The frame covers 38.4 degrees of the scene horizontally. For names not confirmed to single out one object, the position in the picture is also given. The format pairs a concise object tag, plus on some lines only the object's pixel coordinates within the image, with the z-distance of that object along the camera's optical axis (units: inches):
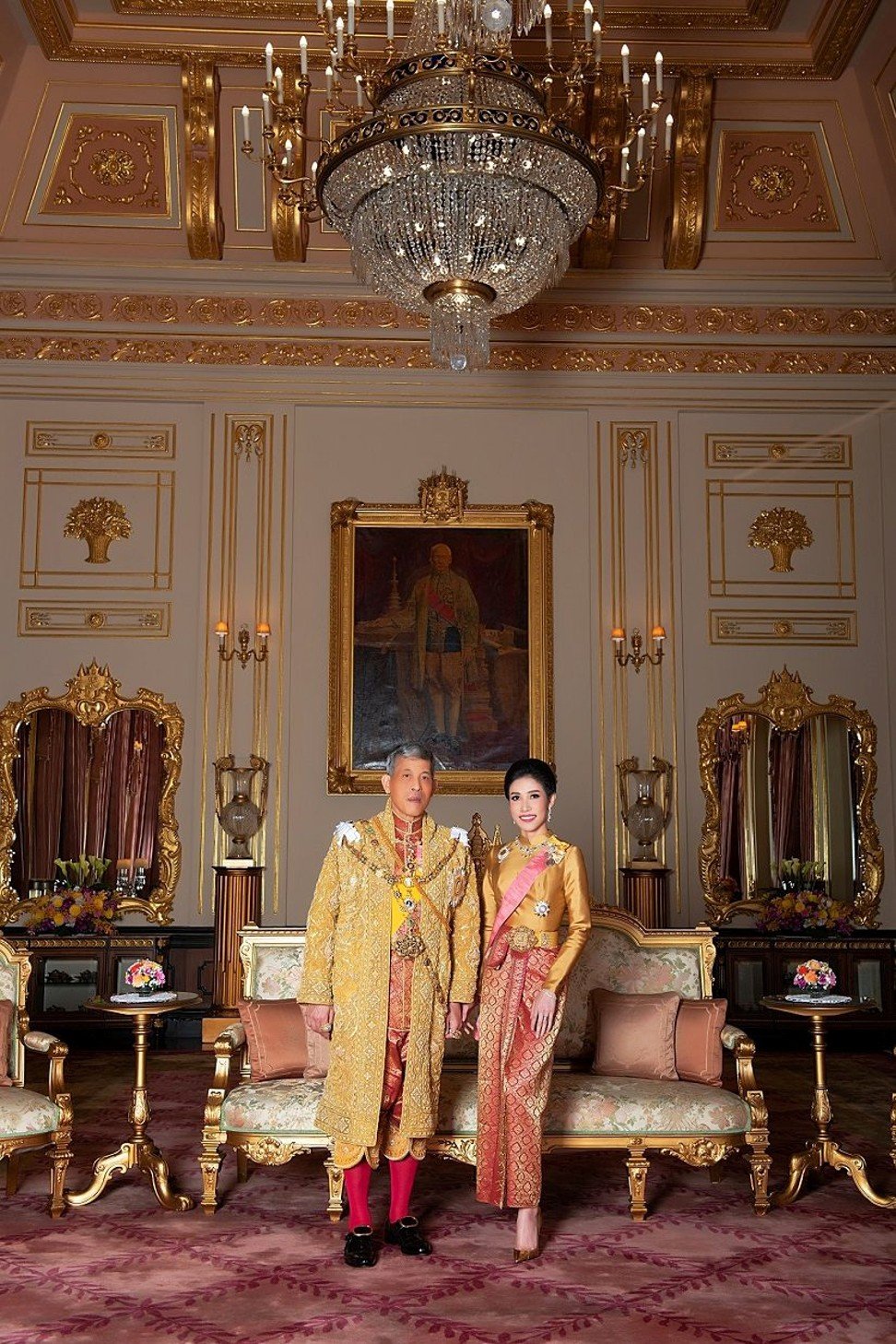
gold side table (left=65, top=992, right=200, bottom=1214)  188.4
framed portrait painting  371.9
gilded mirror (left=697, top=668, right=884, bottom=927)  371.9
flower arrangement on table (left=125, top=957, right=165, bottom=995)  200.5
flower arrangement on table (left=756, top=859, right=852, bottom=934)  360.8
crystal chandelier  202.1
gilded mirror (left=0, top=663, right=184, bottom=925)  366.9
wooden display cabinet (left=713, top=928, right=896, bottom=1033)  360.2
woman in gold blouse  165.0
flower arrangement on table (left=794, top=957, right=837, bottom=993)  203.8
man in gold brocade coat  163.8
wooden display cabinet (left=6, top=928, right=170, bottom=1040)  351.3
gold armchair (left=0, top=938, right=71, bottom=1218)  180.5
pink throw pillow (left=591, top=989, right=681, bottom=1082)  199.5
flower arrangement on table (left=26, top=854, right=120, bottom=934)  353.4
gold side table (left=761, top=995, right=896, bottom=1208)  191.5
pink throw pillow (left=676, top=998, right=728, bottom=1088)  198.7
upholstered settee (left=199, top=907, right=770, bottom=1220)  183.2
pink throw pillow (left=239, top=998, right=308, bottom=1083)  197.2
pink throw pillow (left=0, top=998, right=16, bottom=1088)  194.9
